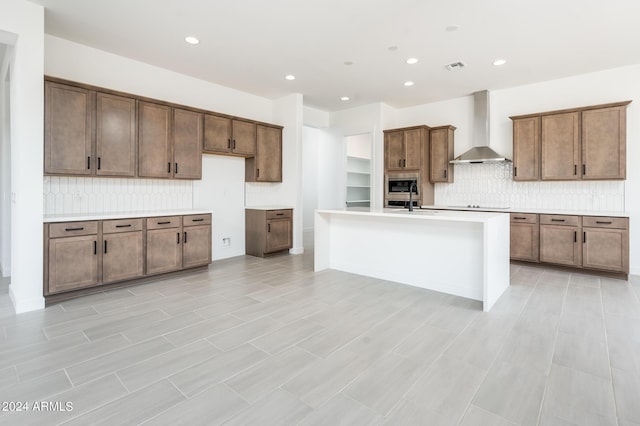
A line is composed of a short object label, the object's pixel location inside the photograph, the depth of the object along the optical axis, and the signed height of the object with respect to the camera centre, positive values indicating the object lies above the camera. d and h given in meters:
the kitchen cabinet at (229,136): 5.02 +1.23
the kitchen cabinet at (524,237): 4.92 -0.41
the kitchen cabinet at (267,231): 5.63 -0.36
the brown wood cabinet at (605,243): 4.25 -0.44
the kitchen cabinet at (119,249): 3.36 -0.46
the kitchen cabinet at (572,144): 4.51 +1.01
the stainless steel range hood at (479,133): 5.67 +1.41
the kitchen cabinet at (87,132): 3.45 +0.91
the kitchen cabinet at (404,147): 6.16 +1.25
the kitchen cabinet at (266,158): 5.82 +0.98
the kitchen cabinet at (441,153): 6.13 +1.12
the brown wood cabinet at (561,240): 4.57 -0.42
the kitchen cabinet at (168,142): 4.25 +0.96
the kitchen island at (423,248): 3.38 -0.46
